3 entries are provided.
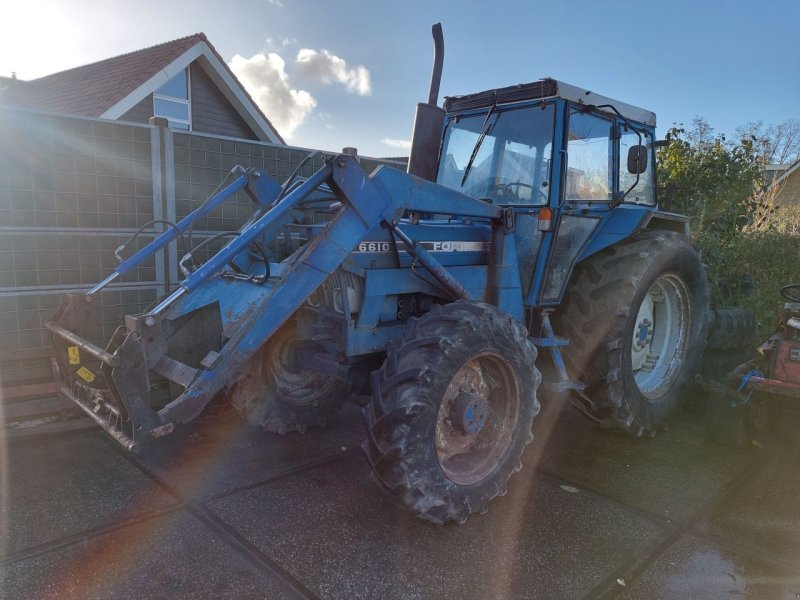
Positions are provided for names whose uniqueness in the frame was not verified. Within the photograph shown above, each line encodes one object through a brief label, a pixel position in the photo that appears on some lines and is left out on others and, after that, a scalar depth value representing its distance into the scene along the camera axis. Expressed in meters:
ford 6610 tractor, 2.93
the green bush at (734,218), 7.58
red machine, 4.14
